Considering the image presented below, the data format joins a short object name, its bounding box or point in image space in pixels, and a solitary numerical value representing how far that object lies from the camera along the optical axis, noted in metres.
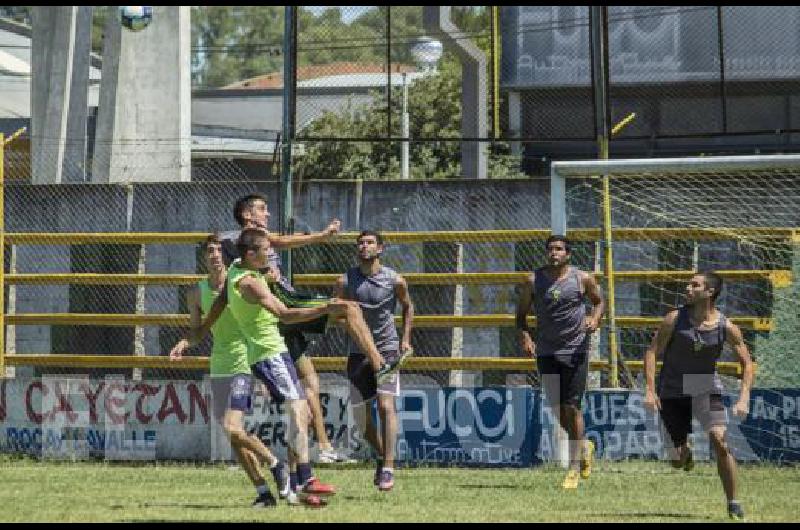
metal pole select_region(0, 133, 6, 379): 17.36
